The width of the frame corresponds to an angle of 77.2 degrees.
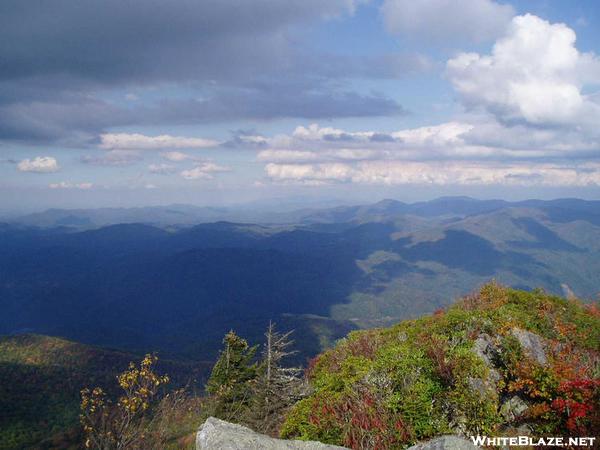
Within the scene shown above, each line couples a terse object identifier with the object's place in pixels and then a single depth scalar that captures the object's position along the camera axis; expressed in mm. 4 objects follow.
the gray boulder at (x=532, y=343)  13883
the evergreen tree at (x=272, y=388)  19875
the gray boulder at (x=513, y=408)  10656
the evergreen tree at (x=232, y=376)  25797
